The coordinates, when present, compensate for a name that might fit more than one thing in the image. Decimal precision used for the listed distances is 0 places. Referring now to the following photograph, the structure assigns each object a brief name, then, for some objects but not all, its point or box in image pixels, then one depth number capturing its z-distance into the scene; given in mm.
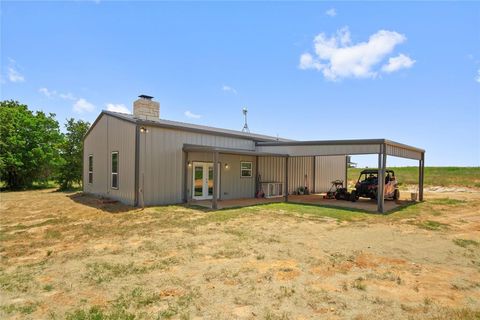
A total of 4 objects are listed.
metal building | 11703
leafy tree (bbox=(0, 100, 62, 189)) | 20328
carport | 11359
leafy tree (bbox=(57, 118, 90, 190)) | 21703
